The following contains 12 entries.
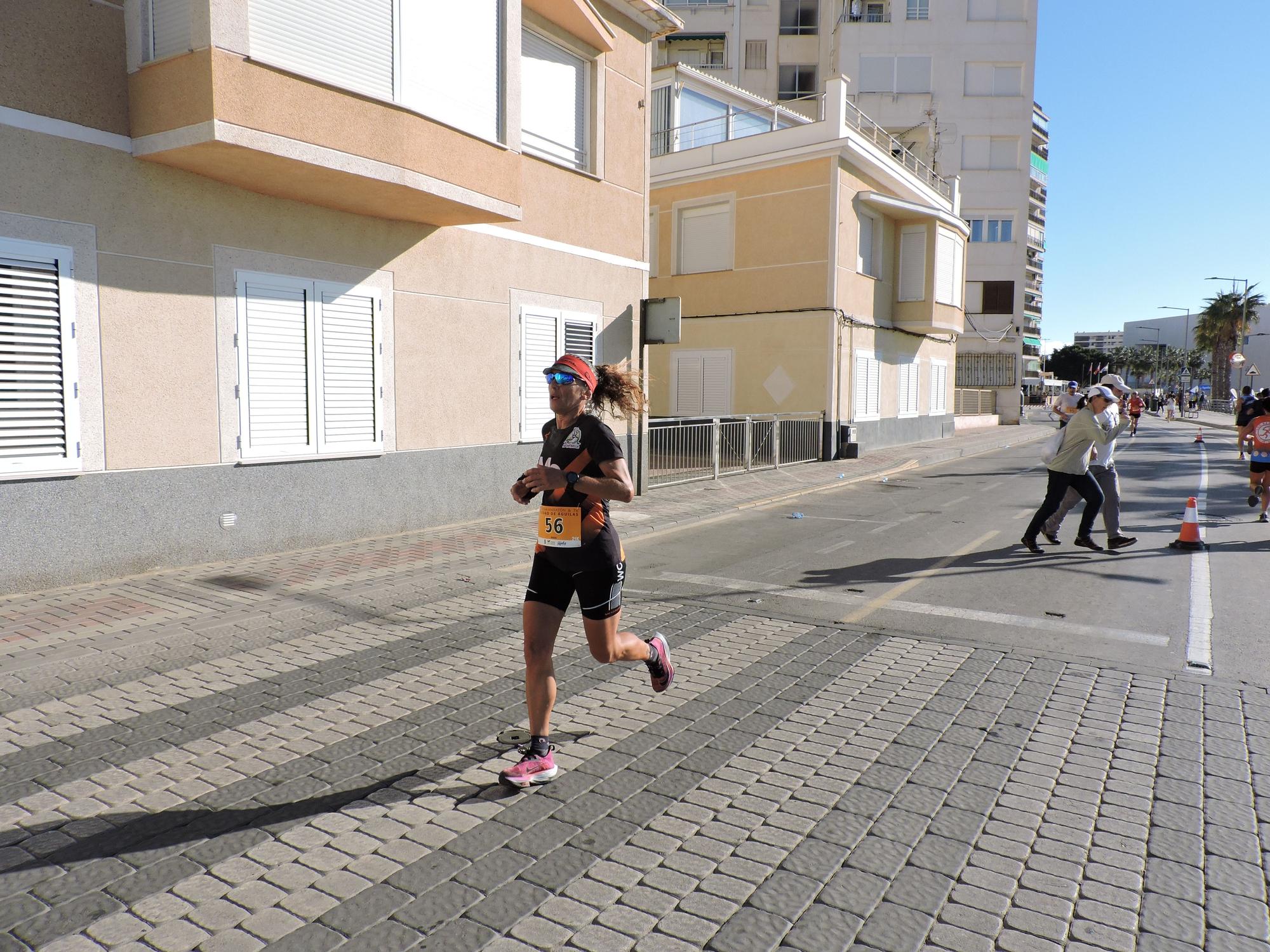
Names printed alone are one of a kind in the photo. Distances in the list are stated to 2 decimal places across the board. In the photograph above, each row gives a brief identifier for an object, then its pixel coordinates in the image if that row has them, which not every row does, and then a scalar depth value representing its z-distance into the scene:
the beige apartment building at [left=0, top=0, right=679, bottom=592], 7.36
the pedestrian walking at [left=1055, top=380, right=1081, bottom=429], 11.12
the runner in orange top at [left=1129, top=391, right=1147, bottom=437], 32.78
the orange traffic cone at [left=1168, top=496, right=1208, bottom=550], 10.04
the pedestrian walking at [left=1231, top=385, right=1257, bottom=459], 12.98
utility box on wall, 14.44
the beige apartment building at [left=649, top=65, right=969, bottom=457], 21.81
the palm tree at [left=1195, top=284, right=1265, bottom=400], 71.75
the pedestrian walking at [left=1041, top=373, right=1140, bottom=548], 9.60
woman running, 3.96
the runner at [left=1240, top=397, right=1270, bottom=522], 11.96
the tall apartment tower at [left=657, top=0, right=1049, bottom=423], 46.91
